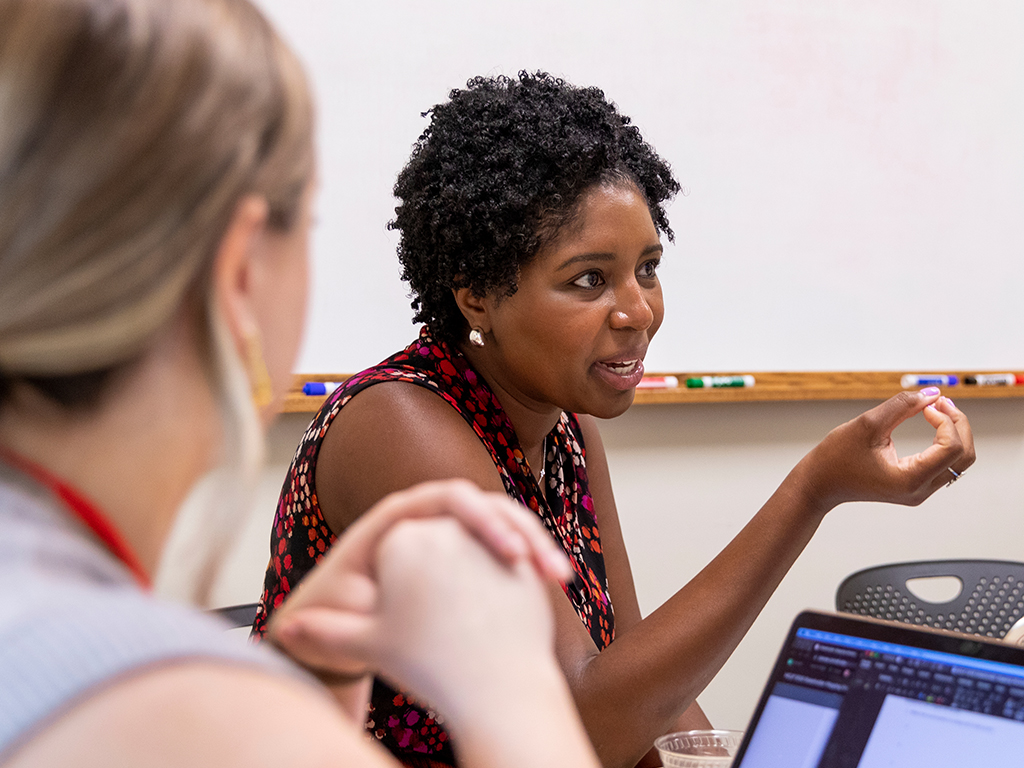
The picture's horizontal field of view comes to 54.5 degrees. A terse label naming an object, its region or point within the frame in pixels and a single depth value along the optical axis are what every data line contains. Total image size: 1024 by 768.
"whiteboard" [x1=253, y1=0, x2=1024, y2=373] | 1.70
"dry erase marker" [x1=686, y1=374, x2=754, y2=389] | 1.94
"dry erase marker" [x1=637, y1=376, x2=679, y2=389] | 1.89
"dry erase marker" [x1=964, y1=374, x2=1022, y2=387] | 2.18
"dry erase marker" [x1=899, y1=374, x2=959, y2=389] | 2.12
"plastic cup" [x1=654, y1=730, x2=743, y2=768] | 0.77
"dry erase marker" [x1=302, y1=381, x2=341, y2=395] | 1.64
